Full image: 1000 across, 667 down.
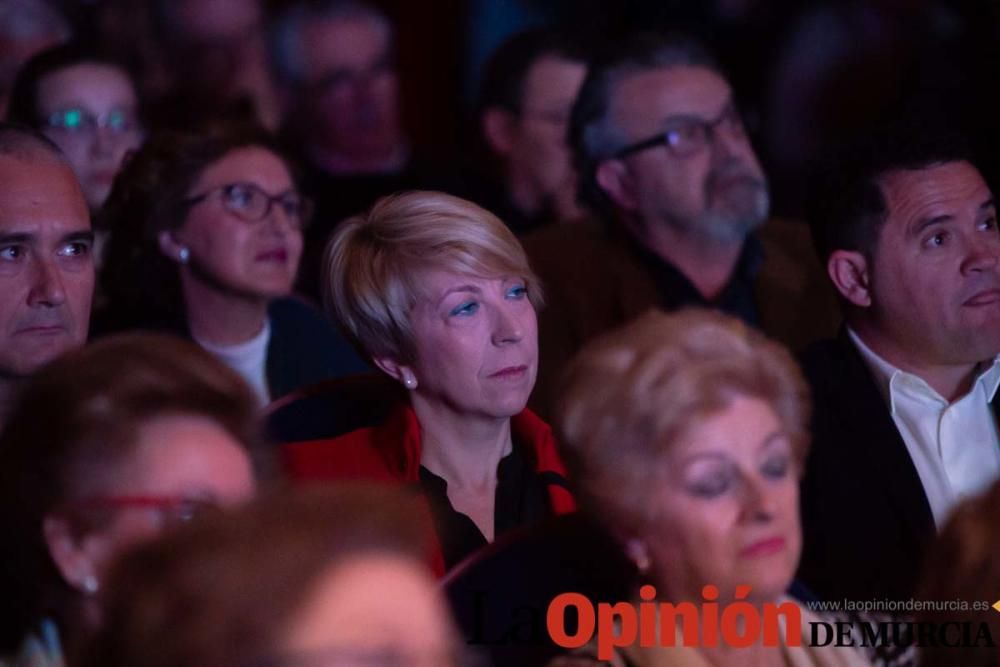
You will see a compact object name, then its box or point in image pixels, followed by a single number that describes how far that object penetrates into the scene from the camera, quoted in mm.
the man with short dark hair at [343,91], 9219
